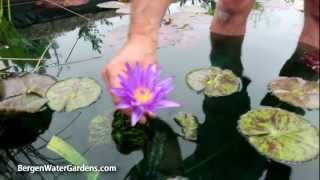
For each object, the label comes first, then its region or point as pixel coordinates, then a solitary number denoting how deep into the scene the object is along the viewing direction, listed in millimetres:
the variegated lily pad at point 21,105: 1050
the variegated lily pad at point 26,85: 1100
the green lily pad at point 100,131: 977
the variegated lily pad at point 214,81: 1120
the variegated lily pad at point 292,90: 895
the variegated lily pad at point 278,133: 794
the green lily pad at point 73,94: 1078
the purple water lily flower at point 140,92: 634
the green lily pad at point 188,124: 981
